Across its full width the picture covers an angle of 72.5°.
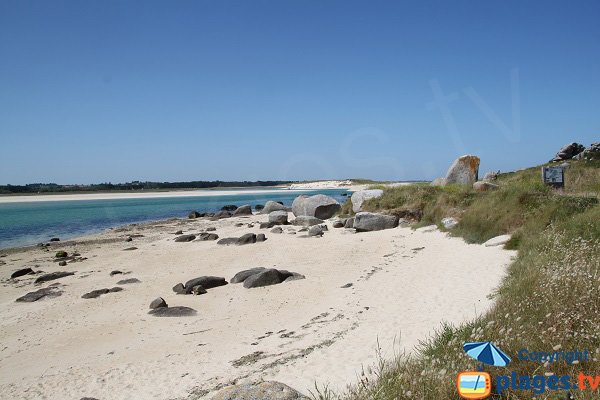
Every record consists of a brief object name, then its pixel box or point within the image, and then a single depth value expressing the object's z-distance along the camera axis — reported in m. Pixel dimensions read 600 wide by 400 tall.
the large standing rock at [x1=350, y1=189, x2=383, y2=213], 28.05
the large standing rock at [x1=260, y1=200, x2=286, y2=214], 40.72
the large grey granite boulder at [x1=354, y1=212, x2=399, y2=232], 22.27
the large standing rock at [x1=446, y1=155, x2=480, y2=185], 28.83
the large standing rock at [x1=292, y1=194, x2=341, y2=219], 31.20
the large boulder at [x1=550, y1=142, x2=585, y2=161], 36.41
